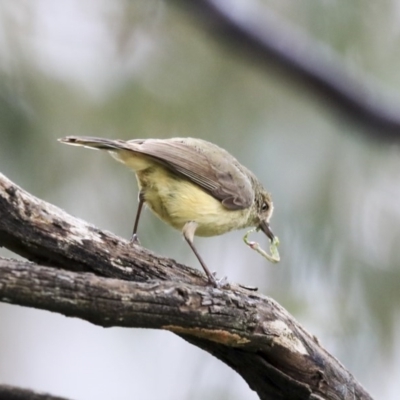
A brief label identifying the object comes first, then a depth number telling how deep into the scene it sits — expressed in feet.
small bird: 21.90
